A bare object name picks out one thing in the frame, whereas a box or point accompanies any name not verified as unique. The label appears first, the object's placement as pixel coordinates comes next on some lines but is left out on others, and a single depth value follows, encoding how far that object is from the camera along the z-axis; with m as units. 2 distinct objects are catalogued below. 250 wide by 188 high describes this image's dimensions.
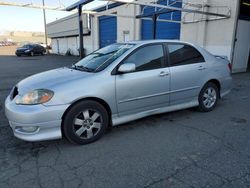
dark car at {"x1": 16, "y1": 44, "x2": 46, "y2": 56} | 24.84
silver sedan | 3.05
